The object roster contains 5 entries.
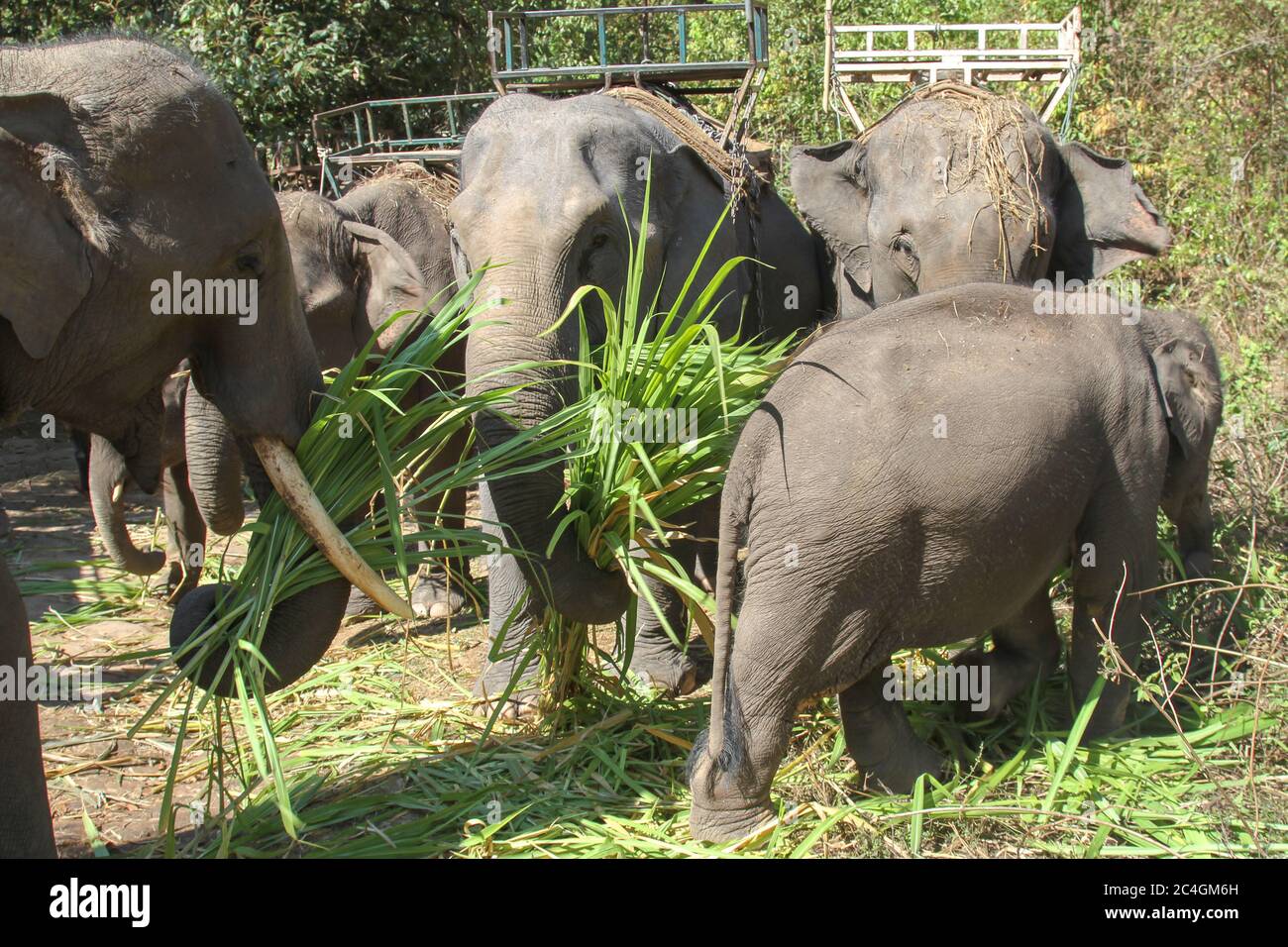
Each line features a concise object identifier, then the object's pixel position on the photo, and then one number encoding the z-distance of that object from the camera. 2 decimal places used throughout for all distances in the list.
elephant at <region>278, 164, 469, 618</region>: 6.15
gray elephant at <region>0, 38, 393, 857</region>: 2.83
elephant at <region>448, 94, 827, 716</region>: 3.85
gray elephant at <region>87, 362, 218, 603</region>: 5.77
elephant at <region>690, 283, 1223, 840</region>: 3.31
